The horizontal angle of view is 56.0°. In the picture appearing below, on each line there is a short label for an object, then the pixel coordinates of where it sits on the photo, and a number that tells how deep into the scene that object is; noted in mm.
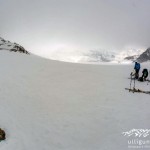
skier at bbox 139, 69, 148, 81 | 15912
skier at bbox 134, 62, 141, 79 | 15899
